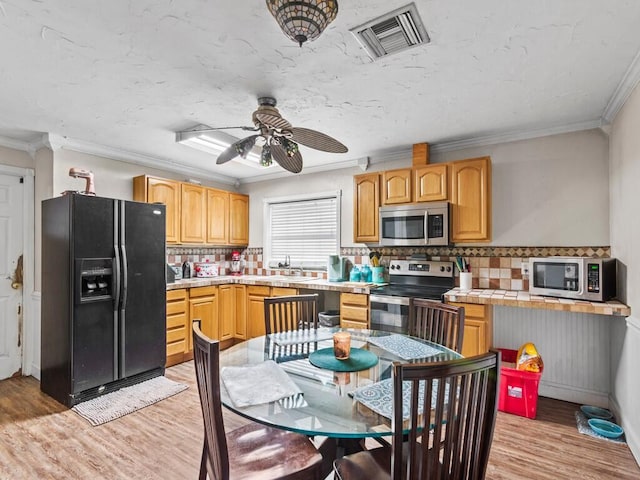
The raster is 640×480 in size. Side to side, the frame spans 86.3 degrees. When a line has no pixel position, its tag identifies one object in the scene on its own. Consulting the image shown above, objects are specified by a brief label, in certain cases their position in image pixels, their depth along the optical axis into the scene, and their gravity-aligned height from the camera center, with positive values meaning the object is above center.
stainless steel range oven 3.24 -0.48
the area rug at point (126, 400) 2.67 -1.35
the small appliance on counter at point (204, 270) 4.67 -0.38
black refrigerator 2.88 -0.49
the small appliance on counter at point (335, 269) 4.17 -0.32
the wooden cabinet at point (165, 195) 3.90 +0.56
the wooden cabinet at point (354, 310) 3.52 -0.71
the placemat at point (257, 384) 1.35 -0.61
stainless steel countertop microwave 2.51 -0.28
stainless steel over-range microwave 3.35 +0.18
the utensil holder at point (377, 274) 3.92 -0.36
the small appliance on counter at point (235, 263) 5.17 -0.31
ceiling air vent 1.64 +1.09
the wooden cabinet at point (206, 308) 3.98 -0.79
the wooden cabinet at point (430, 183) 3.39 +0.60
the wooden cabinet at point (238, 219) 4.97 +0.36
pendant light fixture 1.31 +0.89
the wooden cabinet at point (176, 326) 3.74 -0.93
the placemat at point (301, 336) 2.13 -0.61
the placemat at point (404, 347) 1.84 -0.61
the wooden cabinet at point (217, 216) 4.61 +0.36
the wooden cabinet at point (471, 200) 3.19 +0.41
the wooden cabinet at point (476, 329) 2.92 -0.75
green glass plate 1.64 -0.60
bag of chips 2.72 -0.96
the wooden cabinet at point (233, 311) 4.34 -0.89
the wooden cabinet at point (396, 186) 3.59 +0.60
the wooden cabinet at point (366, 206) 3.82 +0.41
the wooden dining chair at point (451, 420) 0.99 -0.56
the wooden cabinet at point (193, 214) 4.25 +0.37
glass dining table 1.19 -0.62
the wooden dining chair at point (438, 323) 2.09 -0.54
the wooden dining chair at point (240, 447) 1.21 -0.89
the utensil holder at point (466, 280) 3.34 -0.37
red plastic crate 2.66 -1.19
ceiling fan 2.23 +0.68
